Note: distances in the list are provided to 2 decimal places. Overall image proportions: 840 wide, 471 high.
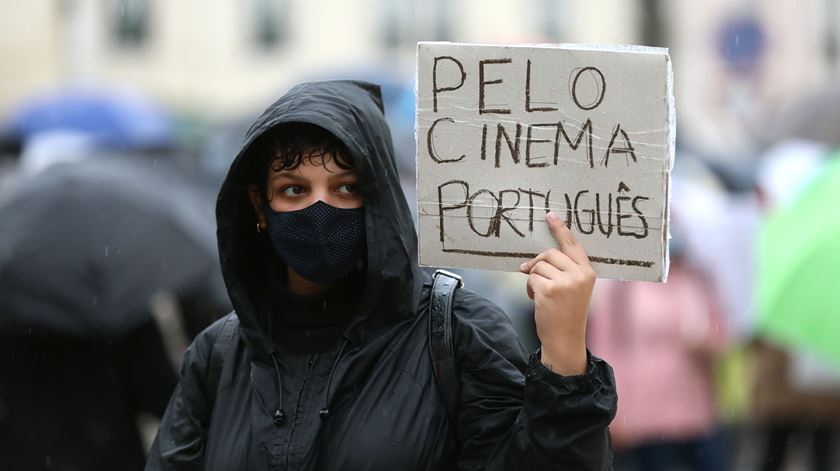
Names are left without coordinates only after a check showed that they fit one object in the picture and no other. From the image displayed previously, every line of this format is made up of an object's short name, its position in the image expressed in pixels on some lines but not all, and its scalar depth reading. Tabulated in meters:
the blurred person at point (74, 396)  11.09
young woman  5.33
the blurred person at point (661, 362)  13.86
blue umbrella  16.72
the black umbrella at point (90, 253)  10.90
